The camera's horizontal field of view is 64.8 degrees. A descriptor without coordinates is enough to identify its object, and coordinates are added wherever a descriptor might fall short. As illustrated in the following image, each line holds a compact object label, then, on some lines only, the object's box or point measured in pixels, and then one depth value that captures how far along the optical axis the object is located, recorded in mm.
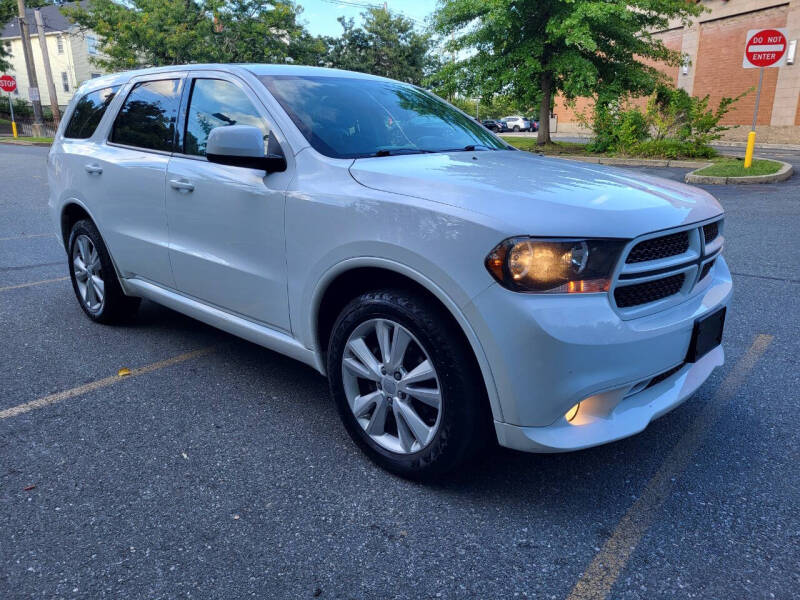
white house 52844
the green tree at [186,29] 35188
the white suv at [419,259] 2191
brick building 28469
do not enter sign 13008
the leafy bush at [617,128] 18297
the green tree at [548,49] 18875
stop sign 33544
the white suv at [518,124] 55625
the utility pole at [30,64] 32312
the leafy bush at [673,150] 17141
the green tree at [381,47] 49438
